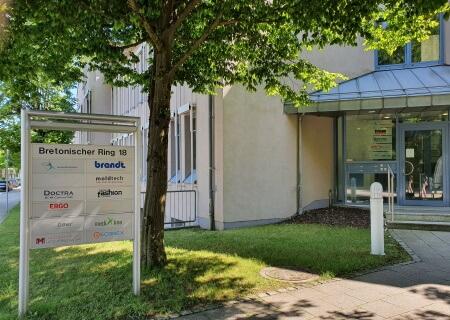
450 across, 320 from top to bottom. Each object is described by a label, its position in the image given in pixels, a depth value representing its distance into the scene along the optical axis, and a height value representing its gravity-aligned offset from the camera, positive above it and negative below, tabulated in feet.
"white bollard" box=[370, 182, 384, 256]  25.09 -3.02
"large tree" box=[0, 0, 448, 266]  19.77 +7.03
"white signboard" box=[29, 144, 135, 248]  16.03 -0.97
